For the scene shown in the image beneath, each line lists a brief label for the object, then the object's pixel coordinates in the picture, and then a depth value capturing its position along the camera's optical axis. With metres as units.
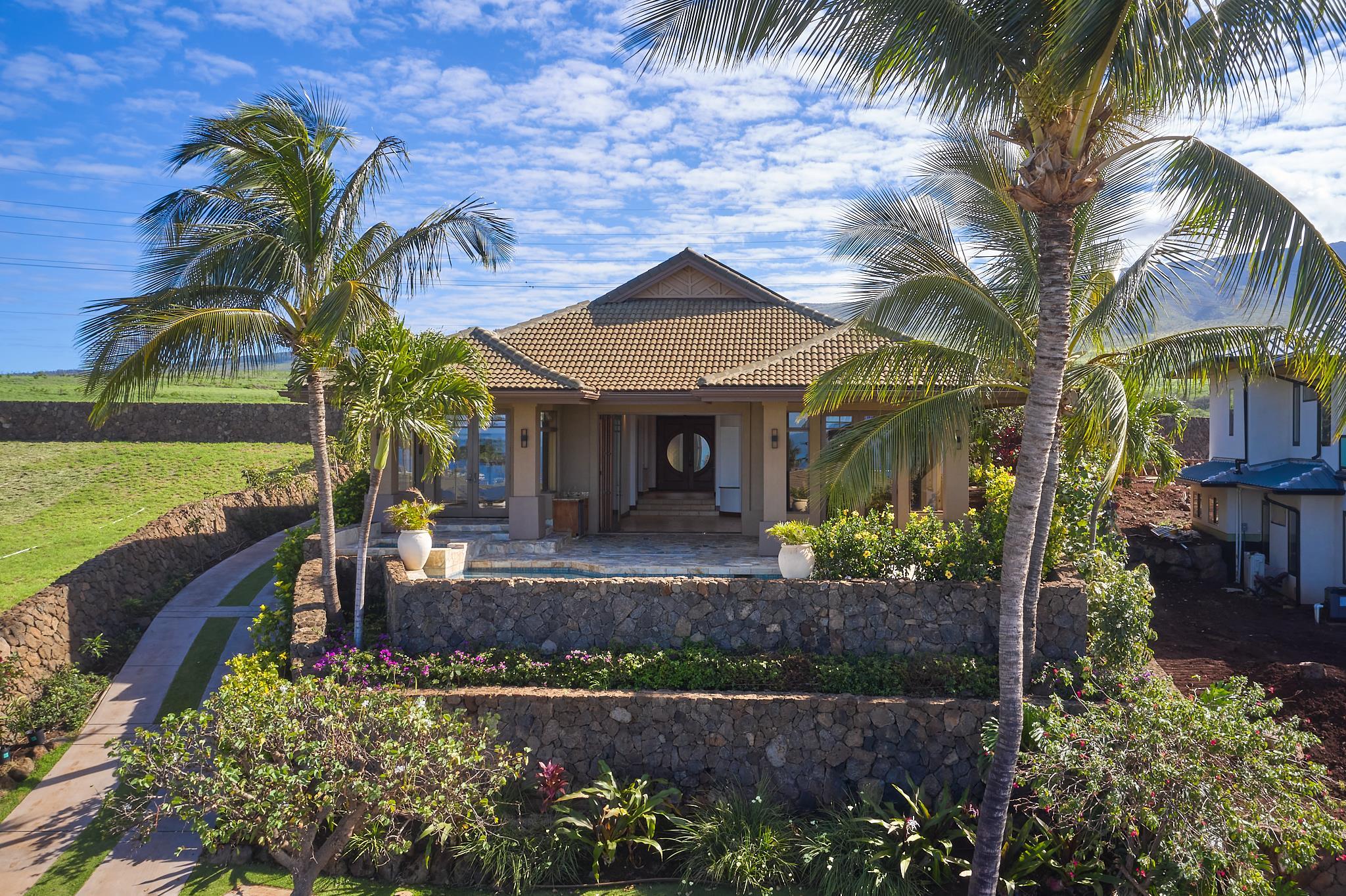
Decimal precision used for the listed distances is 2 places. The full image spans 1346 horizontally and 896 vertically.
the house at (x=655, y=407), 15.18
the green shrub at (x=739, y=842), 8.83
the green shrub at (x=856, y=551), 10.99
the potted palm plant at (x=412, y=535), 11.98
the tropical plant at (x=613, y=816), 9.25
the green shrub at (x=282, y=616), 12.23
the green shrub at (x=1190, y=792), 7.63
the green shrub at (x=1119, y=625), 10.37
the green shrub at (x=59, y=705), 11.14
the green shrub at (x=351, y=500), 16.16
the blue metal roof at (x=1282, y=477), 15.61
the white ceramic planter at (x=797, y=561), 11.30
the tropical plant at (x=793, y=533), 11.52
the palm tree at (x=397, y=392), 10.98
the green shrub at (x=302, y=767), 7.06
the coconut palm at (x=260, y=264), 10.09
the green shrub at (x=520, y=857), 8.88
